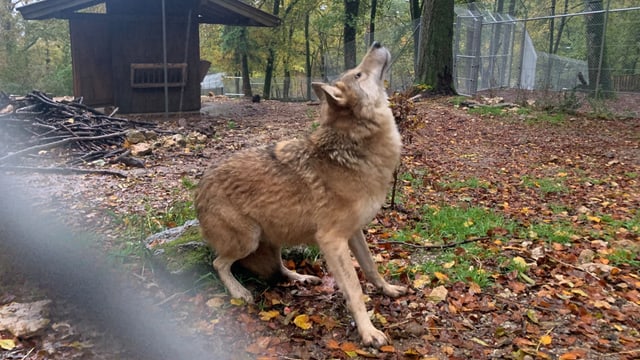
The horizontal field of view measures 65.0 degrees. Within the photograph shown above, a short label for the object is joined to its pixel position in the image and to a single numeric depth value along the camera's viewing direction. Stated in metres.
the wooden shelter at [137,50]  15.93
